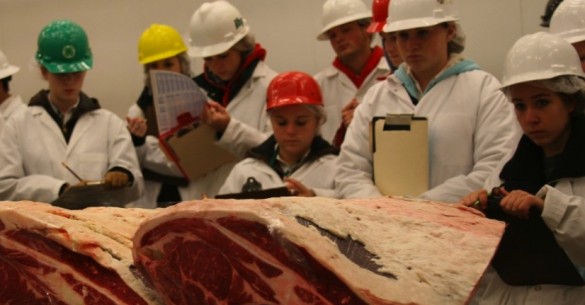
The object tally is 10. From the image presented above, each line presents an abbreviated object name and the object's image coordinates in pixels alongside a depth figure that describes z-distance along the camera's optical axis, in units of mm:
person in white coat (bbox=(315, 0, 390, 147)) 6160
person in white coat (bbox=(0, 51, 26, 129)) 6359
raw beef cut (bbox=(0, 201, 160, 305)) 2363
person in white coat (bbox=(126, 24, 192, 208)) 6508
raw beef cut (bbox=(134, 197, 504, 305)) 2049
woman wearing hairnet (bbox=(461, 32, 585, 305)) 3598
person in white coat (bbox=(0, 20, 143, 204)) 6004
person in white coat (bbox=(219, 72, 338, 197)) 5258
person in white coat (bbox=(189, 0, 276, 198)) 6266
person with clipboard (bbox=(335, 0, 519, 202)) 4625
